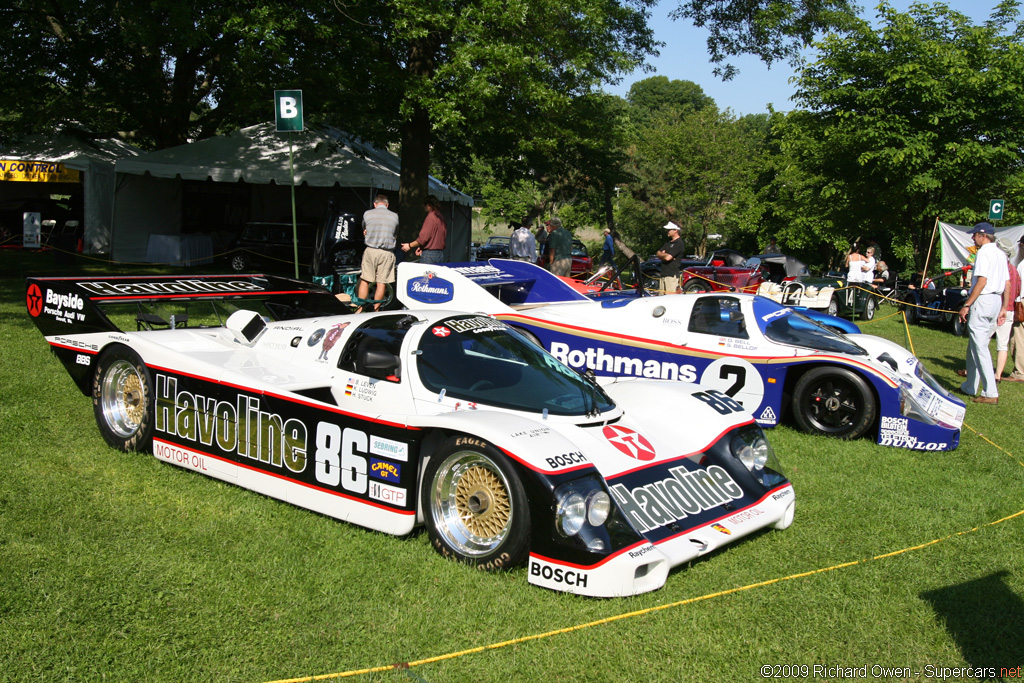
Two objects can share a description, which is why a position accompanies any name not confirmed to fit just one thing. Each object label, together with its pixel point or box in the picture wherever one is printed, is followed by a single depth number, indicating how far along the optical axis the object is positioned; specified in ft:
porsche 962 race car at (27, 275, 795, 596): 12.83
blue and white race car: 22.99
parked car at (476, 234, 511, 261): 98.53
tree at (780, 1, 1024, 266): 68.49
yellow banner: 68.90
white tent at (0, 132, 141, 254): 68.95
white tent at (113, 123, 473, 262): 62.85
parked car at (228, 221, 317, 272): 65.77
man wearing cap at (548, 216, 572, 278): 52.60
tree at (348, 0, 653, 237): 44.39
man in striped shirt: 38.27
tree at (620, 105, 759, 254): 130.31
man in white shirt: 29.78
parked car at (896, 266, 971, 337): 52.01
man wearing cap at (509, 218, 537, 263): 53.72
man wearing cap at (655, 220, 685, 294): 38.73
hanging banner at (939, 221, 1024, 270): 55.77
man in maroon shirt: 43.11
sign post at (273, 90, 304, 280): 35.86
